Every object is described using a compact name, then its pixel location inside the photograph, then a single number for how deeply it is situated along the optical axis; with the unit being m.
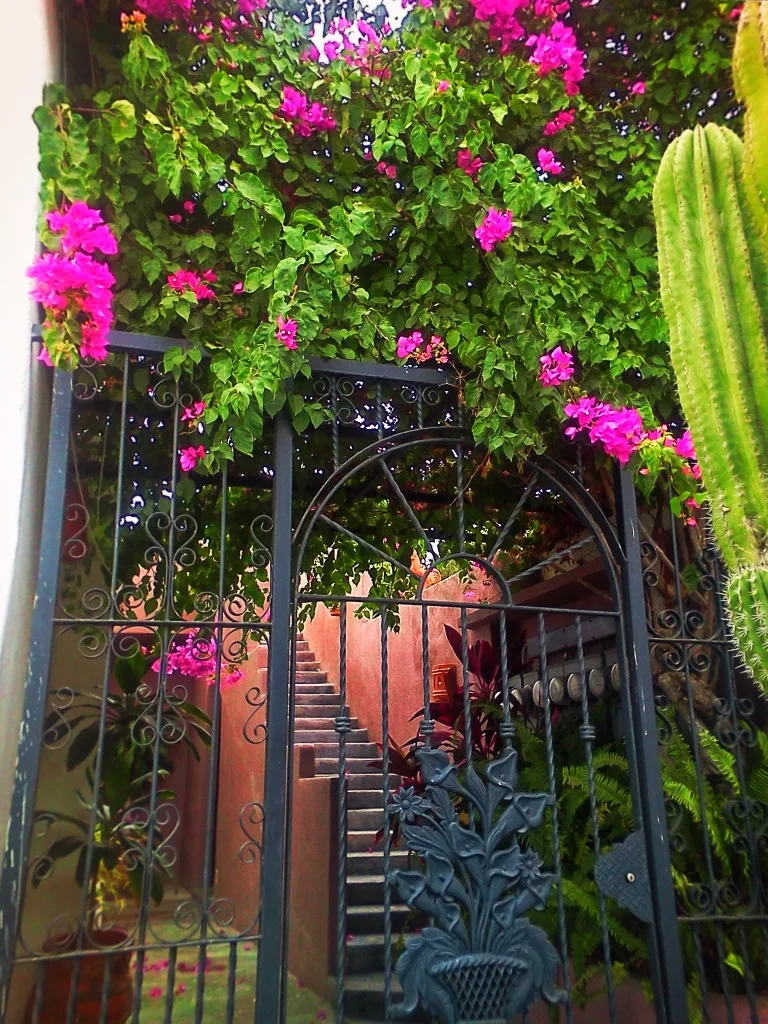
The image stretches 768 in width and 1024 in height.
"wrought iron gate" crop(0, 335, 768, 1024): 2.54
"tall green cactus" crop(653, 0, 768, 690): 2.39
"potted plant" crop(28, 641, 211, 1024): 3.43
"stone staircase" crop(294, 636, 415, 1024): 4.35
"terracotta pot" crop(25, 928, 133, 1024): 3.42
